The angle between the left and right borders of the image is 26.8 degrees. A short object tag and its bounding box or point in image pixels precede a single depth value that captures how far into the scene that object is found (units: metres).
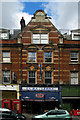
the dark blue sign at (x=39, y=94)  21.59
